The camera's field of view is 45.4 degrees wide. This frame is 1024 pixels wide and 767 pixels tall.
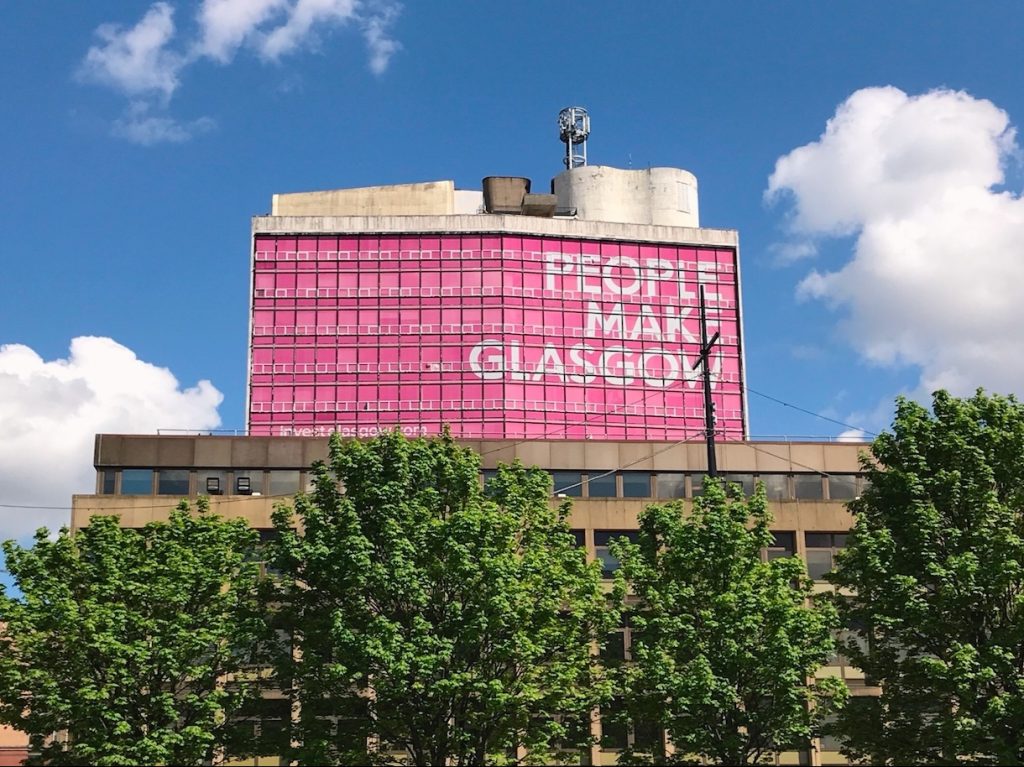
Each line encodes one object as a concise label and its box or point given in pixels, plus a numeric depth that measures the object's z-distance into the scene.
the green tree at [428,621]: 34.19
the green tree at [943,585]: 33.69
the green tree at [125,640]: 34.84
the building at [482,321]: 91.19
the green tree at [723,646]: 34.62
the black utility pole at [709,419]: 38.97
